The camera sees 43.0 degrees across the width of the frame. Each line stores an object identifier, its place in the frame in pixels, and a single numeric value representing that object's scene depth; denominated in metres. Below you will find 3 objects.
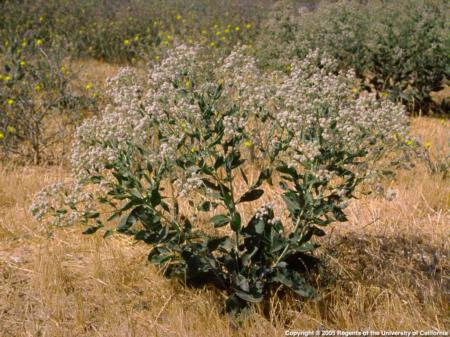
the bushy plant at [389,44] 7.43
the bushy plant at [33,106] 5.49
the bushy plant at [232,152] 2.57
